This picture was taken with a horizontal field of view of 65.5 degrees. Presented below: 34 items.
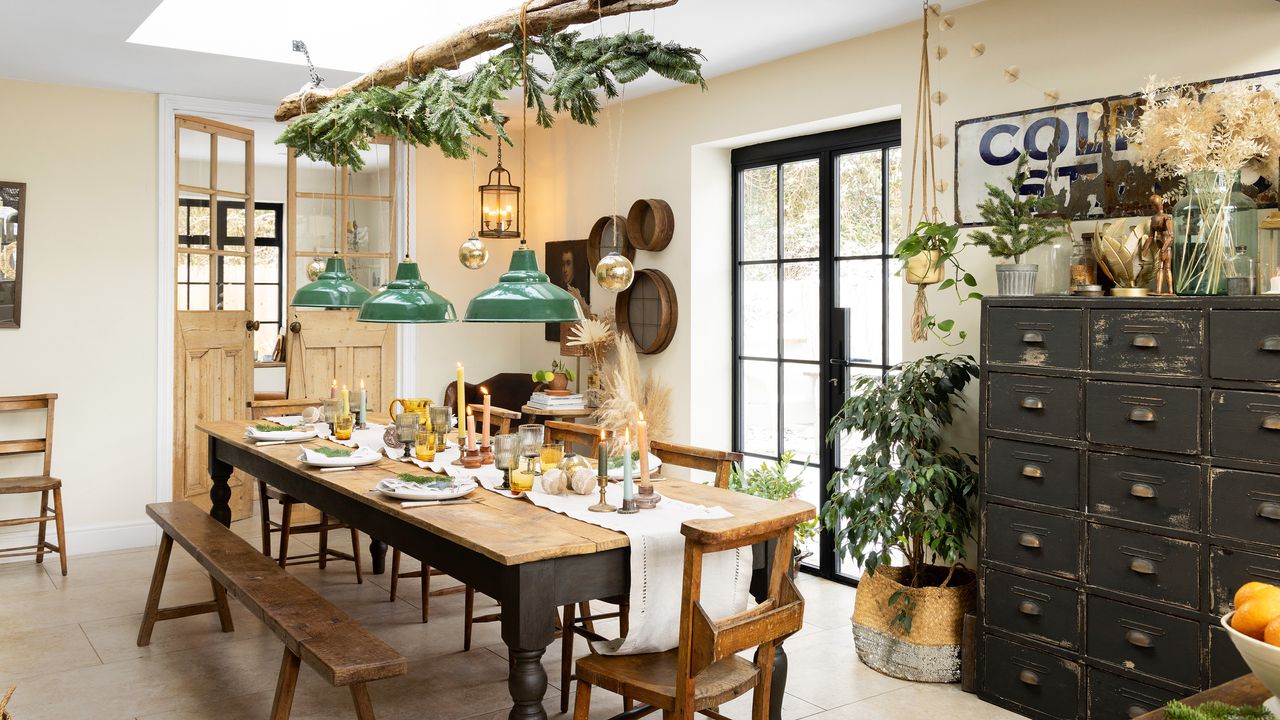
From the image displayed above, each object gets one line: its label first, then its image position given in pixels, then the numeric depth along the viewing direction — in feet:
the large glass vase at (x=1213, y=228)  9.91
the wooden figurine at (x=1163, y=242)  10.46
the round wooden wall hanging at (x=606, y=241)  19.83
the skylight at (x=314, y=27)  16.34
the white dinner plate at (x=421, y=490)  10.13
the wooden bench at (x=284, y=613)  8.55
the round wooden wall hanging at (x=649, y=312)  18.67
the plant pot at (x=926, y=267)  12.41
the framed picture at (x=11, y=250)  18.22
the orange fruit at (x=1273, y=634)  3.68
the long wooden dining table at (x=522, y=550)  8.14
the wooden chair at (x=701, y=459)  11.42
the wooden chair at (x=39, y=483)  17.29
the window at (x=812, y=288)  16.01
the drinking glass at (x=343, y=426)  14.06
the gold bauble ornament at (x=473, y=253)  13.24
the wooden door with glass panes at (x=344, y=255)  21.09
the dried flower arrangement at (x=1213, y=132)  9.96
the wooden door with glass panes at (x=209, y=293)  20.03
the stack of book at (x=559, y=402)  19.71
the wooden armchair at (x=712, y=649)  7.84
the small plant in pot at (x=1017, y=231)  11.64
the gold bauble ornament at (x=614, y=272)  10.99
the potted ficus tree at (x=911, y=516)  12.52
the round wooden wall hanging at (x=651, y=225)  18.69
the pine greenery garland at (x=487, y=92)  9.10
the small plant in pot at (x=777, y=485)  15.92
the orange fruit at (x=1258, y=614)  3.81
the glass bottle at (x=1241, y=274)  9.78
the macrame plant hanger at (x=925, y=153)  13.44
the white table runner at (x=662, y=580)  8.68
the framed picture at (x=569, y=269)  21.36
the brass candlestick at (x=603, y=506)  9.66
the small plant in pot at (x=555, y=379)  20.02
